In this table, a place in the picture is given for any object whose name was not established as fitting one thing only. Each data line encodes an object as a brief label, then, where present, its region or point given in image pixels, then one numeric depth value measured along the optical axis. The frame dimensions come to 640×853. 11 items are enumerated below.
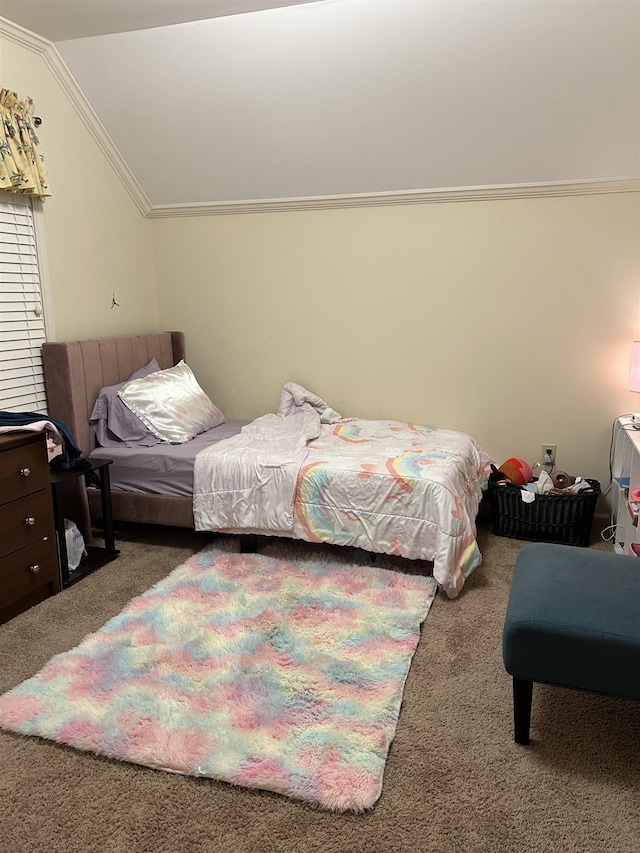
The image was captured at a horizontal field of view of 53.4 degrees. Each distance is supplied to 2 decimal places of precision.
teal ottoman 1.65
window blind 3.07
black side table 2.80
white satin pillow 3.48
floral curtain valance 2.91
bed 2.83
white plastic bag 2.99
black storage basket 3.23
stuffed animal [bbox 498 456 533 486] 3.51
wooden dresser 2.50
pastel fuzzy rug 1.76
